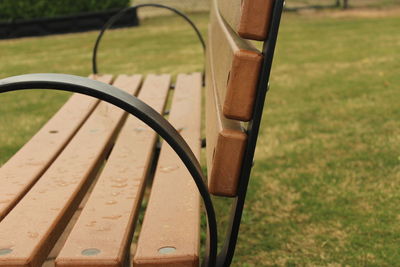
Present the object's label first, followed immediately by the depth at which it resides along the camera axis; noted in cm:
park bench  94
